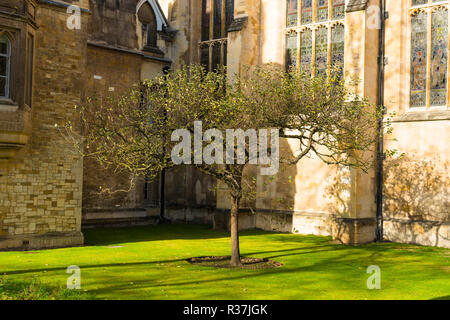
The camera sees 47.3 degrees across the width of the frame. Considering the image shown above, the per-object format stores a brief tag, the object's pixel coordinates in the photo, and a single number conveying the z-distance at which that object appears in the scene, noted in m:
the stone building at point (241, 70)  15.45
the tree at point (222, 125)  12.59
